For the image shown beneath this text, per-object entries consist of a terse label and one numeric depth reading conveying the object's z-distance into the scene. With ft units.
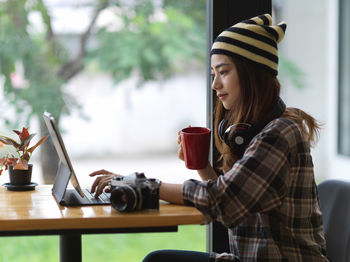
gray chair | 9.80
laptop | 9.53
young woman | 8.92
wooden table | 8.90
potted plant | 10.38
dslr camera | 9.09
